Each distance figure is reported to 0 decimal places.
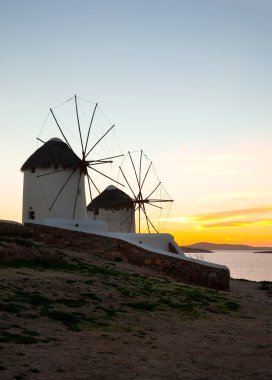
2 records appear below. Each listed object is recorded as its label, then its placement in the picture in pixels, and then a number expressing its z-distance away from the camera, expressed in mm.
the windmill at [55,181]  29562
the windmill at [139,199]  39719
